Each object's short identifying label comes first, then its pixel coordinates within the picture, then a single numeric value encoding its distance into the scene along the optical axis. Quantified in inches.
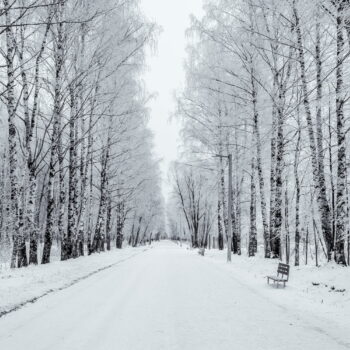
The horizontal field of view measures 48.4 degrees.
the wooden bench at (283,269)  464.4
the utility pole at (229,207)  829.5
